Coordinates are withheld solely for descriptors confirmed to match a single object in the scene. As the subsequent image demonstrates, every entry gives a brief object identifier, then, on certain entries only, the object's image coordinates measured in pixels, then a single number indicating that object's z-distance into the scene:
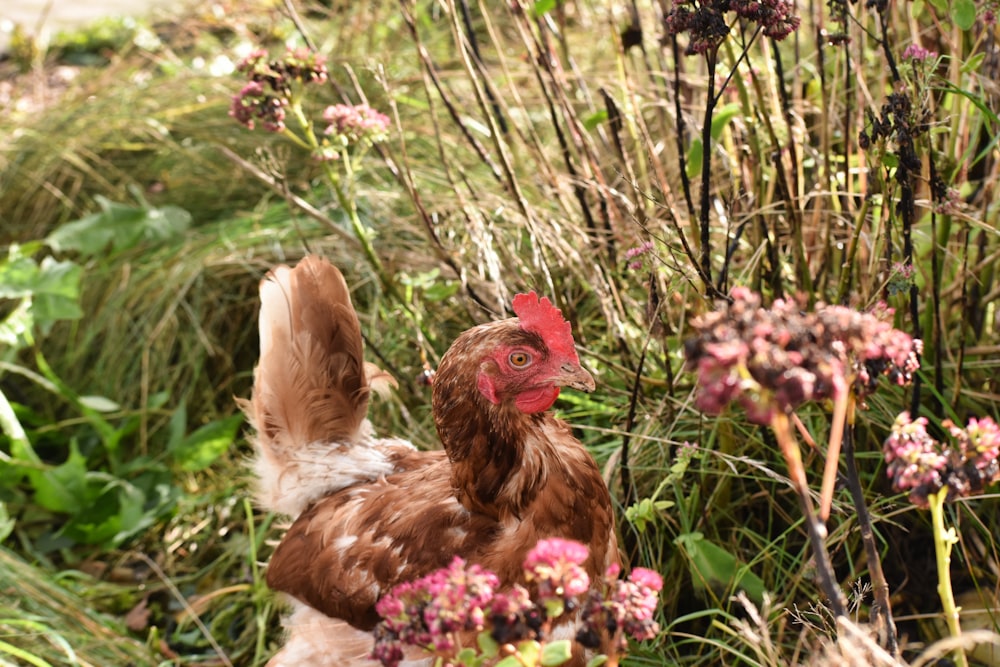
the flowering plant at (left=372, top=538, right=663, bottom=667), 1.00
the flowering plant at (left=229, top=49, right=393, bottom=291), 1.34
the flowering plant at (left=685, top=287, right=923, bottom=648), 0.96
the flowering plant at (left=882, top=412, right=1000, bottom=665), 1.00
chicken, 1.21
